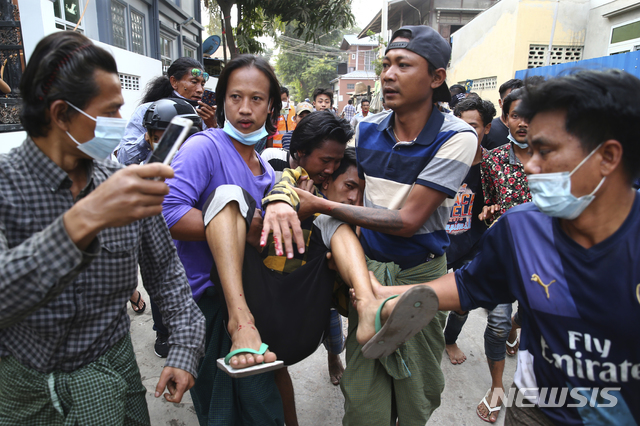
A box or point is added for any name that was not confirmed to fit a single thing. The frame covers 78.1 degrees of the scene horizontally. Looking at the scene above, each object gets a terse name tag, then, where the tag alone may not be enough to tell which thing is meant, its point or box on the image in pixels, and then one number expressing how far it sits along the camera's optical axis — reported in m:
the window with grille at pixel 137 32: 7.87
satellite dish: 13.35
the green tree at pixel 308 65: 42.75
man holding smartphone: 0.89
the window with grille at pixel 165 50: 9.81
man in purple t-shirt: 1.62
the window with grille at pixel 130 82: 6.66
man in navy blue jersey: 1.10
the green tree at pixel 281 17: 8.66
